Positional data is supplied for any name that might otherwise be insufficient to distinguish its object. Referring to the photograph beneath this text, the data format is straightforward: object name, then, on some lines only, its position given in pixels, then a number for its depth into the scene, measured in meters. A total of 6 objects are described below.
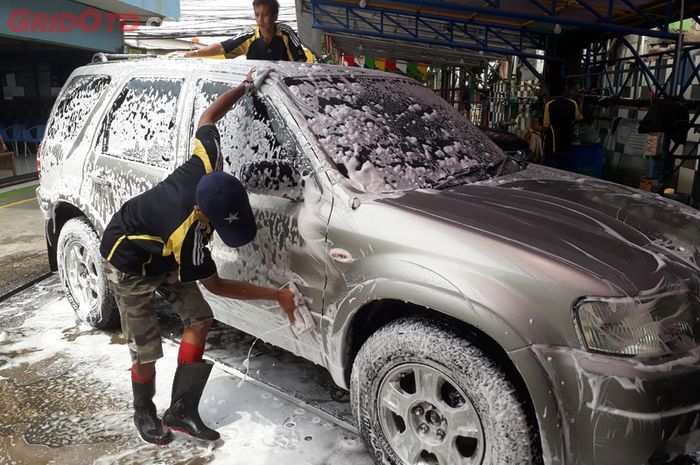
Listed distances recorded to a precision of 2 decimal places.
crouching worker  2.37
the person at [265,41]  4.23
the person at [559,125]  7.69
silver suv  1.85
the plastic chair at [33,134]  13.74
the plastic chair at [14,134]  13.85
